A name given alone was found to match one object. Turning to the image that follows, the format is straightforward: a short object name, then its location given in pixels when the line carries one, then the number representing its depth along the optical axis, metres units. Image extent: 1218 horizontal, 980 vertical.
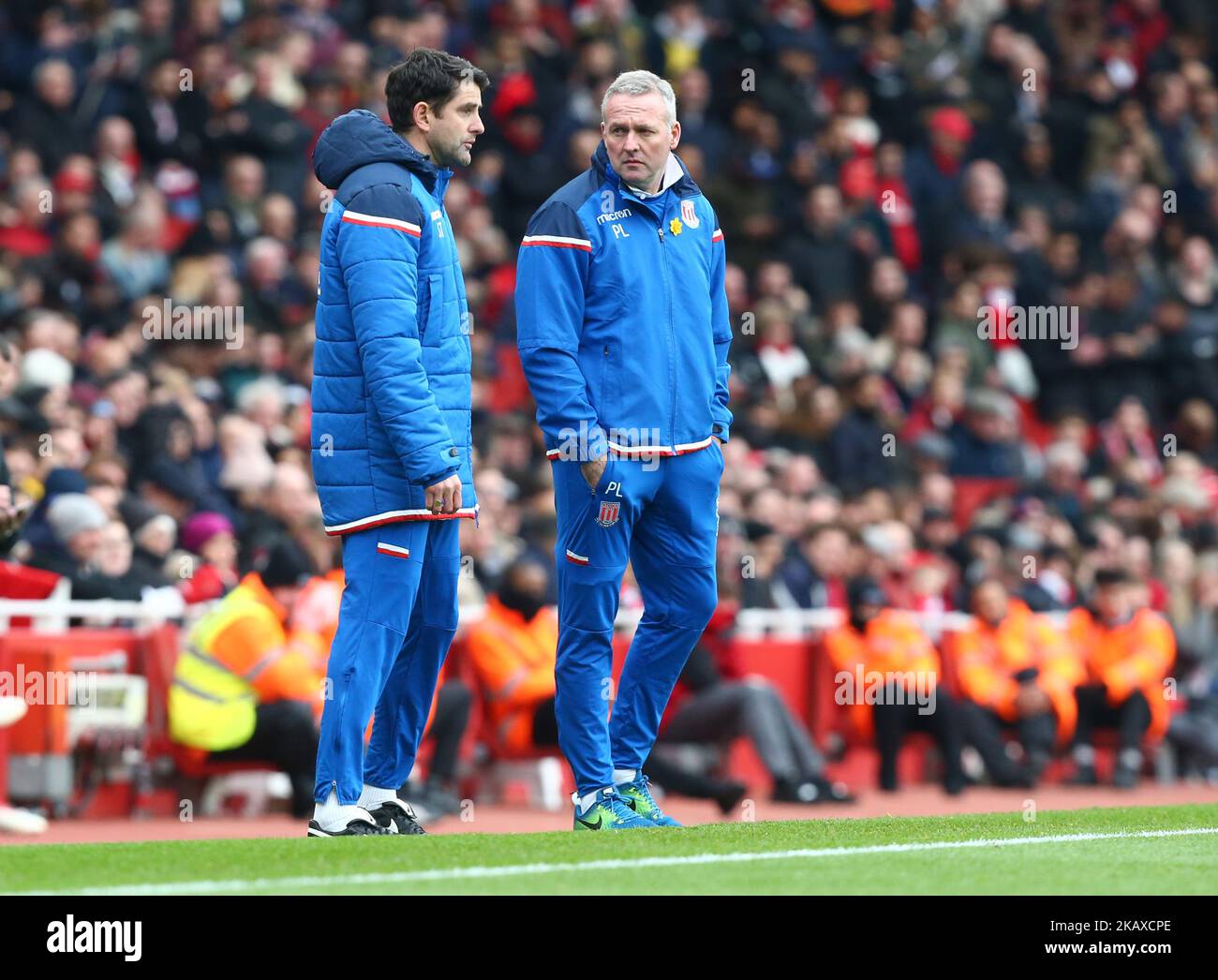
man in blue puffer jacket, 6.42
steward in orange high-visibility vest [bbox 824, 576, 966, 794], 12.91
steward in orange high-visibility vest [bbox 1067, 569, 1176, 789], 13.86
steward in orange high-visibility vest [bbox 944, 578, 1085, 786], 13.26
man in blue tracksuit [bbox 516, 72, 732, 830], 6.90
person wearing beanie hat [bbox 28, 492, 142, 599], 10.74
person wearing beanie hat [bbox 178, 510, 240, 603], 11.05
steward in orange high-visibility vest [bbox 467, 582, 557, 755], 11.77
